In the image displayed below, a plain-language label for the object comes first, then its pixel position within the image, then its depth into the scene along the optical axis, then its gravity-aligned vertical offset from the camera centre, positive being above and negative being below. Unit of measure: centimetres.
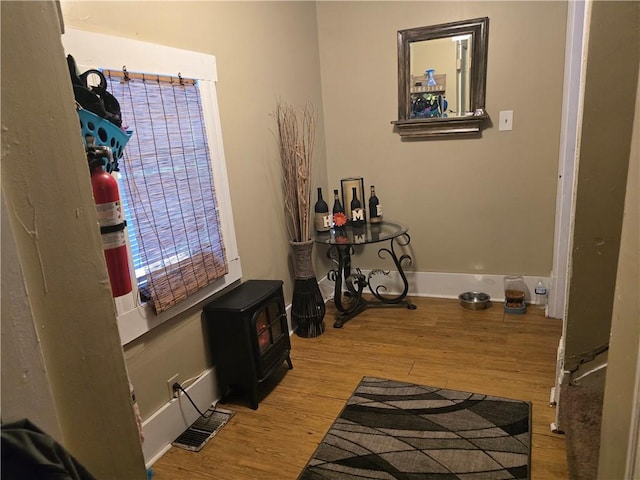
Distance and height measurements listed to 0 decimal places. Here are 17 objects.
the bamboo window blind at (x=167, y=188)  182 -18
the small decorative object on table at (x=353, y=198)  336 -47
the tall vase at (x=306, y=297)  297 -103
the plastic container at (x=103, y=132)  116 +5
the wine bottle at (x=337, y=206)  334 -52
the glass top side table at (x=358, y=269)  305 -99
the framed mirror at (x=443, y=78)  303 +32
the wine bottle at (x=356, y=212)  335 -58
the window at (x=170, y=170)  173 -12
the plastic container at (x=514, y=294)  314 -118
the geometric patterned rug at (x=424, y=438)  180 -131
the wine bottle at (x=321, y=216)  322 -56
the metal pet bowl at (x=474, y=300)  325 -124
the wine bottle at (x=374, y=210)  337 -57
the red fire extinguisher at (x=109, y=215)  112 -16
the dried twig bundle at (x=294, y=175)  292 -24
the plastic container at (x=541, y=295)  320 -121
